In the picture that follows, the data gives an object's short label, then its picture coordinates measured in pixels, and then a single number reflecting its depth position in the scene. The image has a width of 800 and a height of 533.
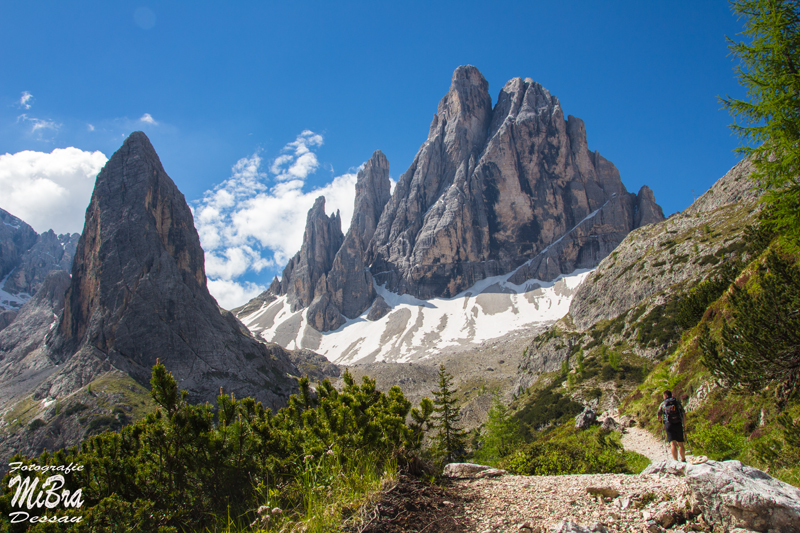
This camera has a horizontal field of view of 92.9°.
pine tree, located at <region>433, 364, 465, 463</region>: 26.97
